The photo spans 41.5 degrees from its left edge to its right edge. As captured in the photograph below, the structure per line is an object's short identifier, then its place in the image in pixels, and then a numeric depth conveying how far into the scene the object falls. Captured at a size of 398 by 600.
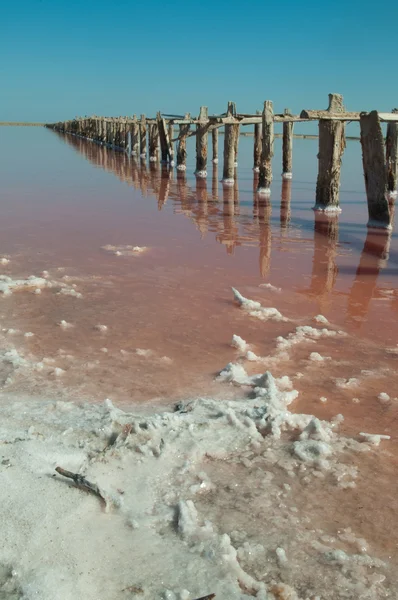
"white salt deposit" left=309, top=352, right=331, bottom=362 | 3.49
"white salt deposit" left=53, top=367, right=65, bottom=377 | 3.16
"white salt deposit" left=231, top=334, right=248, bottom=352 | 3.70
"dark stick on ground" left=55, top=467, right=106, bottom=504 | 2.00
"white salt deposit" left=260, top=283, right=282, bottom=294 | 5.18
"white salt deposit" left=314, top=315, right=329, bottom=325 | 4.25
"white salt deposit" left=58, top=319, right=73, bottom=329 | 3.97
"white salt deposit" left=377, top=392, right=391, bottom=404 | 2.96
